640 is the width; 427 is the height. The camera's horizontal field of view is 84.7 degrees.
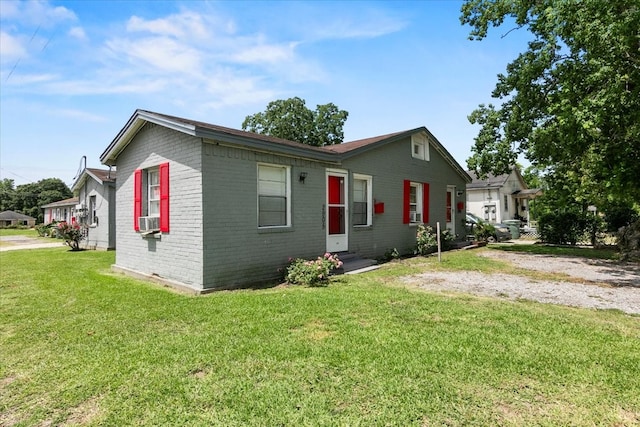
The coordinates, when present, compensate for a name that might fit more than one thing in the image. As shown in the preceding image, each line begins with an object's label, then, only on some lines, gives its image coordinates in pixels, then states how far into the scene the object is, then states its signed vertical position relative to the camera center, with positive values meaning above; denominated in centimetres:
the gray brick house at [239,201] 663 +36
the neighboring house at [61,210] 2857 +74
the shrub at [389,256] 1052 -120
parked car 1593 -72
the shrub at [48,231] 2346 -86
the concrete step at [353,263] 849 -123
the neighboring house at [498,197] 2658 +143
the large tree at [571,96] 775 +322
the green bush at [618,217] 1454 -11
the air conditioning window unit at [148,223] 805 -12
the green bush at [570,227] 1471 -53
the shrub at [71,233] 1516 -66
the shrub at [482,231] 1508 -68
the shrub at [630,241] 1054 -88
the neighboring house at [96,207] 1572 +54
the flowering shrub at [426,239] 1167 -78
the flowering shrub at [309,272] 700 -113
